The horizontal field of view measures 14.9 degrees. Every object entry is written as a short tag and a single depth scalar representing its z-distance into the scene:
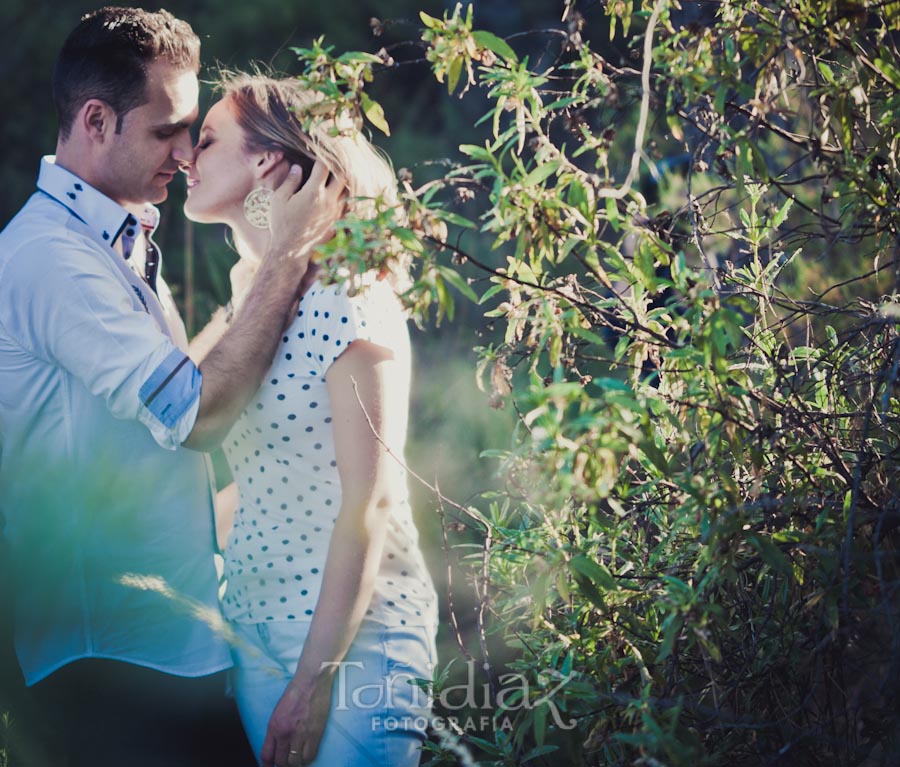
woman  4.64
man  4.66
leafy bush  4.32
